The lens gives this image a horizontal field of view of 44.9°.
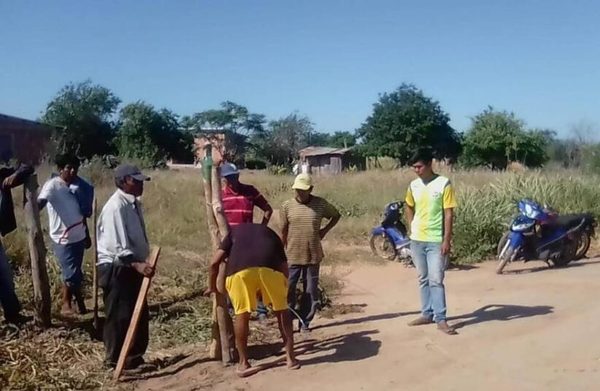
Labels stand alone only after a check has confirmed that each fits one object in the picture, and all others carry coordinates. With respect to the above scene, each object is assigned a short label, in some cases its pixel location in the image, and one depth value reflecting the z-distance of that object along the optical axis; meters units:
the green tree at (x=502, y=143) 43.62
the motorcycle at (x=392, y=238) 12.15
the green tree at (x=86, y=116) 44.56
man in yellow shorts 5.96
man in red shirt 7.29
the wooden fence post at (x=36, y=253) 7.34
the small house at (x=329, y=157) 52.69
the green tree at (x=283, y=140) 58.38
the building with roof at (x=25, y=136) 33.03
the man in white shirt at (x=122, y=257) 5.99
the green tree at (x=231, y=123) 55.34
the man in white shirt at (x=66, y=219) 7.88
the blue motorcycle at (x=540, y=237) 11.23
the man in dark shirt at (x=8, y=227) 7.16
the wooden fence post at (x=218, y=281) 6.41
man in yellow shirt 7.19
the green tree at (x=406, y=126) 46.16
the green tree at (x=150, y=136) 42.69
